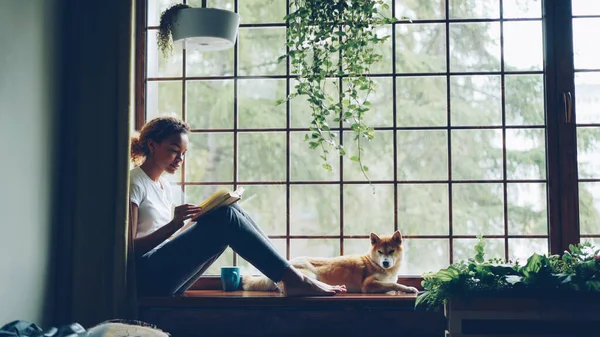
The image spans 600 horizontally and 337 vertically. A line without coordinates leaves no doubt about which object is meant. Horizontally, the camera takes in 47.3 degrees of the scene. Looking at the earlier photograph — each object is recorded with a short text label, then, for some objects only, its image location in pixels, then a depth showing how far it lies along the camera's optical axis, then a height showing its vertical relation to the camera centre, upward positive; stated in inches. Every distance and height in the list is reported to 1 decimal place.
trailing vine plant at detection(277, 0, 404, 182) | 116.6 +26.5
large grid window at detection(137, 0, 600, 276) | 122.7 +13.1
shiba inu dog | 113.4 -10.4
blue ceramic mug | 117.9 -12.3
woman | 108.0 -5.7
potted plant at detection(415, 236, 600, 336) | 91.2 -12.1
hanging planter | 117.6 +31.0
